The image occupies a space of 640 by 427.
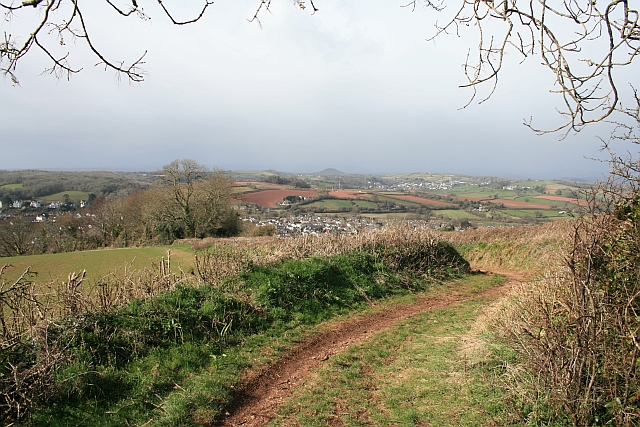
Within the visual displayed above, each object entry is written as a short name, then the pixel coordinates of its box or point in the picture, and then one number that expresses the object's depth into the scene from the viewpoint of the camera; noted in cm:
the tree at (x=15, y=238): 3216
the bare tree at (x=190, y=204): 3478
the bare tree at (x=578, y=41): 197
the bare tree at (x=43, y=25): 238
